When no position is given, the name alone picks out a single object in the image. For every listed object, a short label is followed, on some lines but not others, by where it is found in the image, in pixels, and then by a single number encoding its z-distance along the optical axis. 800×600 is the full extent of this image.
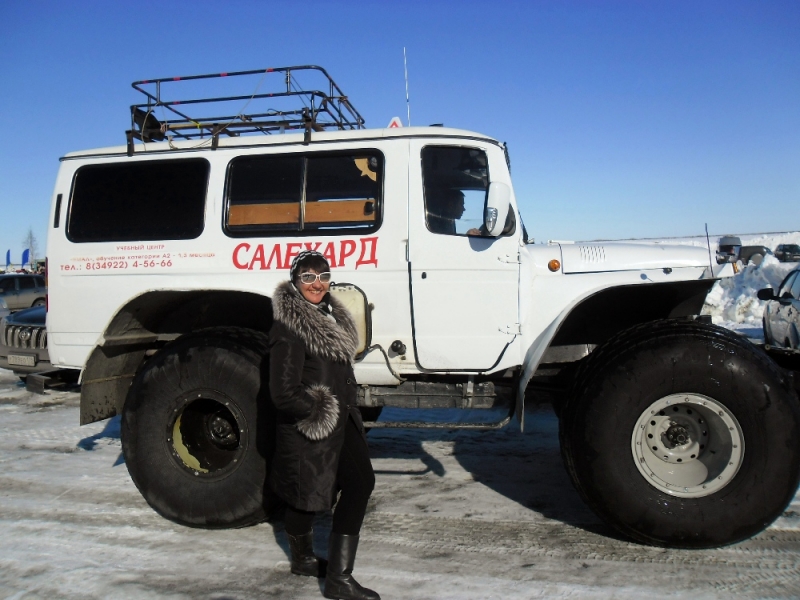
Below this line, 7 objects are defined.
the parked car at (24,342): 7.87
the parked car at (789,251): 31.10
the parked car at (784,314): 7.29
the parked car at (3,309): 14.53
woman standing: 3.09
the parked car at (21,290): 17.92
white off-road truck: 3.59
